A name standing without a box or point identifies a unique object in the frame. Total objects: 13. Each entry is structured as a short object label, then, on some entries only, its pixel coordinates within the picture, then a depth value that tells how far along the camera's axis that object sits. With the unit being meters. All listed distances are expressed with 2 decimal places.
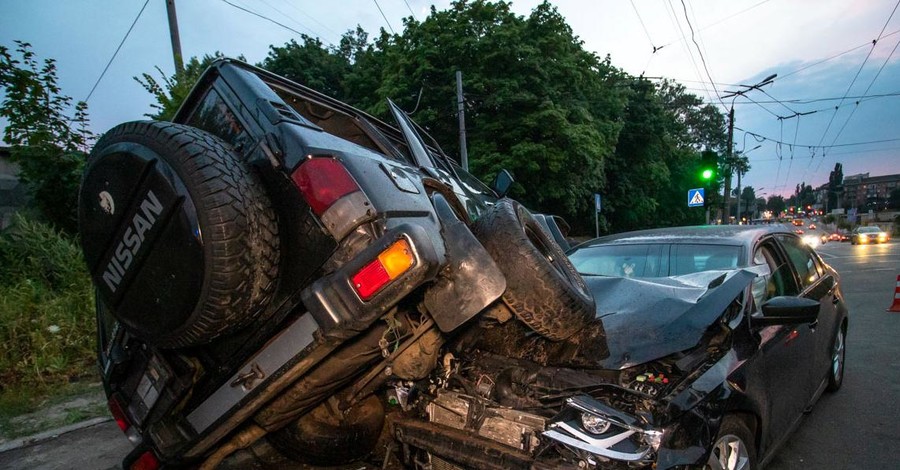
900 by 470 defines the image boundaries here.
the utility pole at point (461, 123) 14.85
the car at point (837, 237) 41.03
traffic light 14.55
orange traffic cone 7.74
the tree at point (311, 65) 22.19
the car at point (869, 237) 30.47
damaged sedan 1.89
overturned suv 1.62
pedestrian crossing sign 15.12
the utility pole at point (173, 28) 9.71
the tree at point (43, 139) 7.09
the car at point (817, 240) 27.88
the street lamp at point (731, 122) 19.25
